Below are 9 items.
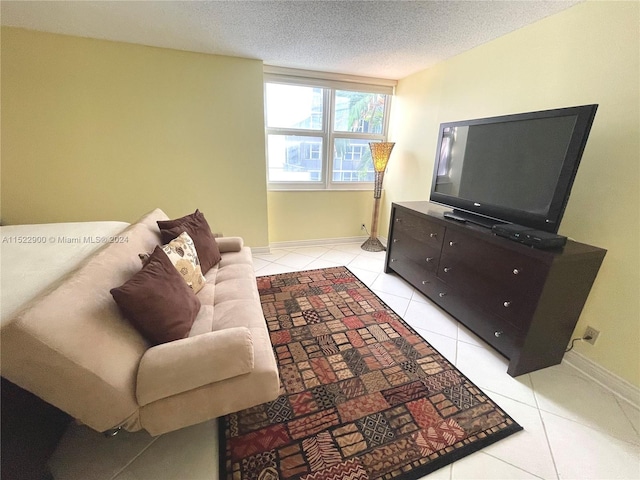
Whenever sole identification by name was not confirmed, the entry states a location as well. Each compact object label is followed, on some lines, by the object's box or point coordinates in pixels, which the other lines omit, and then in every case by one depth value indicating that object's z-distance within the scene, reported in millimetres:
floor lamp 3365
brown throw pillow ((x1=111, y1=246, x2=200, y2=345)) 1055
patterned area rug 1133
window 3270
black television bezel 1375
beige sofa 799
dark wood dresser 1463
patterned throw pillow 1520
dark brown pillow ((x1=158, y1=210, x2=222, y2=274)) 1811
